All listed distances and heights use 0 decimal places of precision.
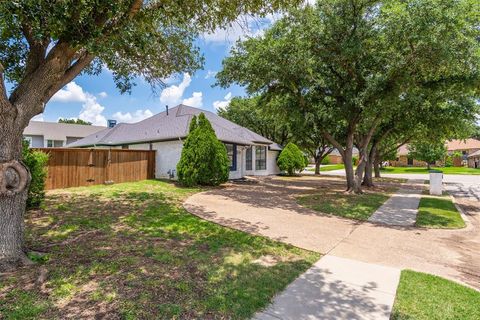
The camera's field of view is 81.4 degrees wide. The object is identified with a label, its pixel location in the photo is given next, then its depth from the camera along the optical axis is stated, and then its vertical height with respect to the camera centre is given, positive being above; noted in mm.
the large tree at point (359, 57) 8375 +3809
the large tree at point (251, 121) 29750 +4613
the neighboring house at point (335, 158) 61988 +1032
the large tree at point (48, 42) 3699 +1895
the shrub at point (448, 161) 45469 +317
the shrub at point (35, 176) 7145 -374
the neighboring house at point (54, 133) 29494 +3205
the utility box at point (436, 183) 14016 -1015
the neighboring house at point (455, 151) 48906 +1999
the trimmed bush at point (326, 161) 59441 +334
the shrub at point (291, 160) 23994 +211
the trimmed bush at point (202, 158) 13227 +200
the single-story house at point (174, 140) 15969 +1427
